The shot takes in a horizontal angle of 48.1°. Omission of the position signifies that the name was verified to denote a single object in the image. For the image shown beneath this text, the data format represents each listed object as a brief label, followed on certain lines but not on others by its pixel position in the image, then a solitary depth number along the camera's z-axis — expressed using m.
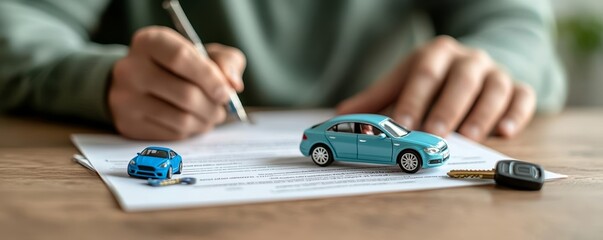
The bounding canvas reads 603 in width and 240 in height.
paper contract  0.55
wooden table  0.47
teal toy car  0.63
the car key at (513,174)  0.59
